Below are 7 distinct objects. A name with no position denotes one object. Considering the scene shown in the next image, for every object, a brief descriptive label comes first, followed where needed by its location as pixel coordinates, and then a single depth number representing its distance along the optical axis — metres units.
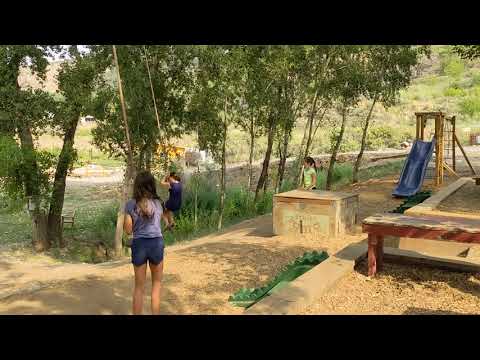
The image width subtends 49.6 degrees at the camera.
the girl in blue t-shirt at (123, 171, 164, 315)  4.19
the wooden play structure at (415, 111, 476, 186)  14.12
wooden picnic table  5.11
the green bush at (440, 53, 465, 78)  51.62
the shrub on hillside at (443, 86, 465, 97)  42.56
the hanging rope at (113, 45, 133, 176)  11.55
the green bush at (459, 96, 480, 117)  38.22
